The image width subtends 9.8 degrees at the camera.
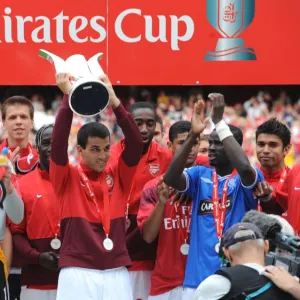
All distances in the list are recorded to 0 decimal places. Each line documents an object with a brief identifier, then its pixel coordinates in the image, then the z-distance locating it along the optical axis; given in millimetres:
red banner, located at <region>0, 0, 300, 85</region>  13050
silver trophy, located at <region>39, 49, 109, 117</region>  10654
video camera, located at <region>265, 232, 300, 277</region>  9266
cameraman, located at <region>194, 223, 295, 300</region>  8860
